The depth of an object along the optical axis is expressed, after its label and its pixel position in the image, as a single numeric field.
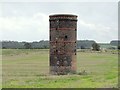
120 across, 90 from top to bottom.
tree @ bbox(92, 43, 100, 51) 136.04
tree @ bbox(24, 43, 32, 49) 151.82
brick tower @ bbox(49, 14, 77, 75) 35.53
